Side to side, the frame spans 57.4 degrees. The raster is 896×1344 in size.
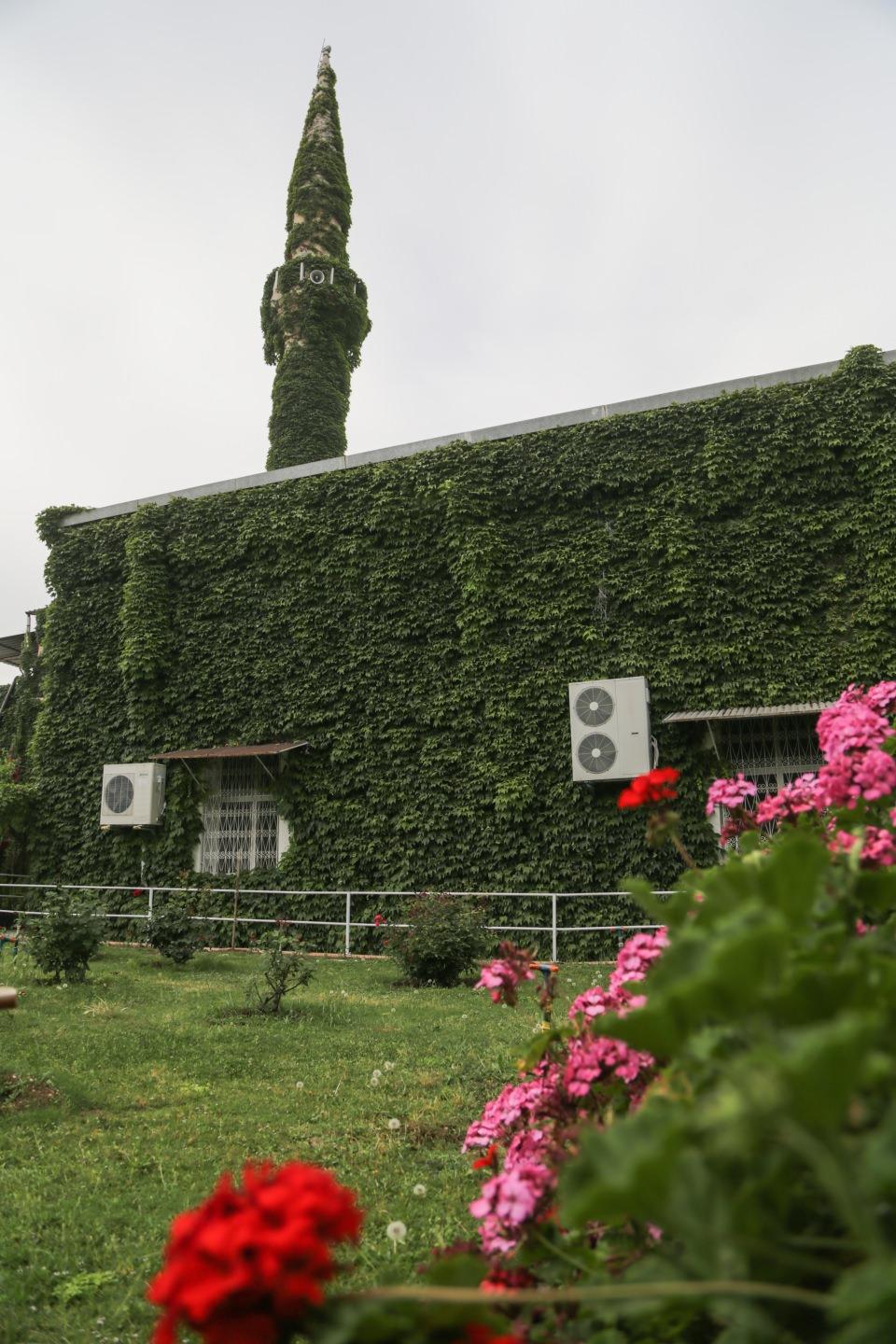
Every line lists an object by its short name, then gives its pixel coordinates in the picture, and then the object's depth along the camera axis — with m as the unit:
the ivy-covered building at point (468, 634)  9.67
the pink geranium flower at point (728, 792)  2.15
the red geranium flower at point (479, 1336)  0.78
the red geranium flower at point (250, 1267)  0.66
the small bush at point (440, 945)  8.13
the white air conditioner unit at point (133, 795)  11.80
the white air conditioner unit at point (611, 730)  9.57
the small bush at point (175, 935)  8.78
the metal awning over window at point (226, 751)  10.87
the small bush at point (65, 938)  7.36
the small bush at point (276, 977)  6.43
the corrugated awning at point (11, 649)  17.50
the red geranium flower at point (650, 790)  1.78
